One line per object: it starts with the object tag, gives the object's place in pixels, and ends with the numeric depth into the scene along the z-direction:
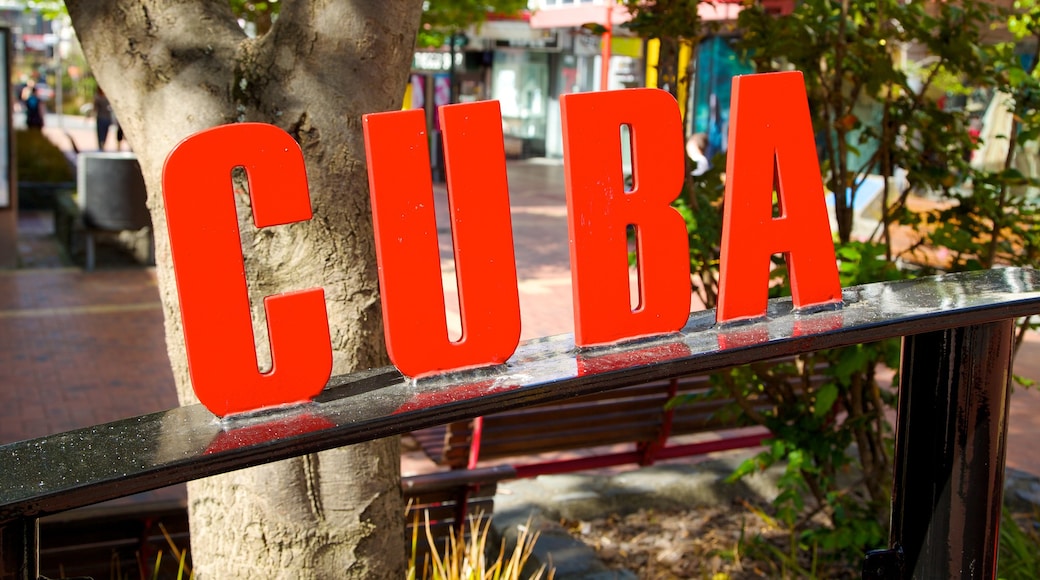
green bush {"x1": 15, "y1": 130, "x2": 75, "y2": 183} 16.92
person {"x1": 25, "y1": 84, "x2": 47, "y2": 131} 25.03
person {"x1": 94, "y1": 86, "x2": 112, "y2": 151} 22.84
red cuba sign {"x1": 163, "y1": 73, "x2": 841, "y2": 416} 1.91
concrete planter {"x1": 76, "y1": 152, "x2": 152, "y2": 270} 12.17
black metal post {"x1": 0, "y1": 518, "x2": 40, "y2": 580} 1.57
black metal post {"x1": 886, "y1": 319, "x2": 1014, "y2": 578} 2.46
